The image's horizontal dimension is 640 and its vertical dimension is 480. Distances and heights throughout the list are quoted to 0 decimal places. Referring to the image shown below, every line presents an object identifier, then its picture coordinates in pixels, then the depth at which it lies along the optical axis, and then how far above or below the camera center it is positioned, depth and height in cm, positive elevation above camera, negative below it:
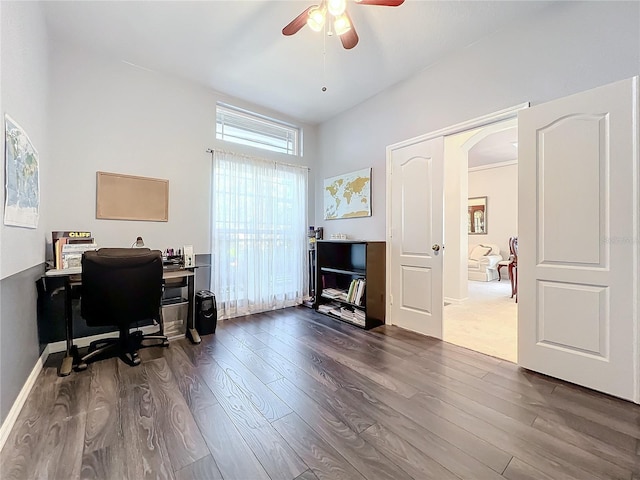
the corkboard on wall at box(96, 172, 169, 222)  276 +46
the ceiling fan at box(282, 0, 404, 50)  174 +148
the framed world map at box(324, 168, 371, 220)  363 +63
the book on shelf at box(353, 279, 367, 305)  331 -63
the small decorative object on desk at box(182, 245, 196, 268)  307 -19
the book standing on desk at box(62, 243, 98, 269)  236 -12
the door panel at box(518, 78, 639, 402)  178 +1
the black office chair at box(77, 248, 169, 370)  210 -40
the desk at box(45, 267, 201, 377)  213 -51
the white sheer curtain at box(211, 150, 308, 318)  347 +8
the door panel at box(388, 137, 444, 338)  291 +6
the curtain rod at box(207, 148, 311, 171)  342 +112
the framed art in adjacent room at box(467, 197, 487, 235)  720 +65
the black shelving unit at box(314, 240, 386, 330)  323 -50
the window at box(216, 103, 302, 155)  365 +158
